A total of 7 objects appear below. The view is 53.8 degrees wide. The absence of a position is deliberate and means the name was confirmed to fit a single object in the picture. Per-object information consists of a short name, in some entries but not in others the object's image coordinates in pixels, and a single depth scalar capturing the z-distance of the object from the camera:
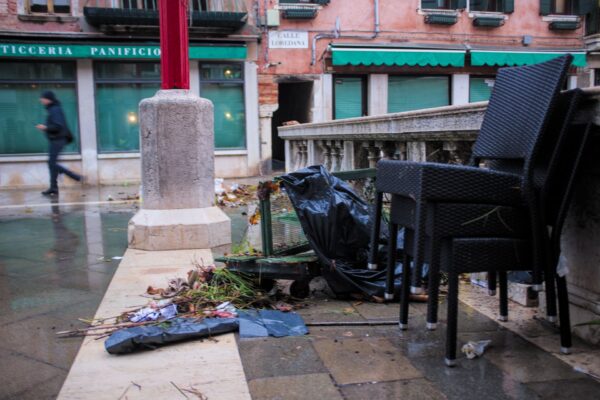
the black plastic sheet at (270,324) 3.23
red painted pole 5.75
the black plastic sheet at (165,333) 2.97
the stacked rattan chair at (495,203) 2.58
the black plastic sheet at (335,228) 3.86
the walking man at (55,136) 11.17
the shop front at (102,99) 15.32
